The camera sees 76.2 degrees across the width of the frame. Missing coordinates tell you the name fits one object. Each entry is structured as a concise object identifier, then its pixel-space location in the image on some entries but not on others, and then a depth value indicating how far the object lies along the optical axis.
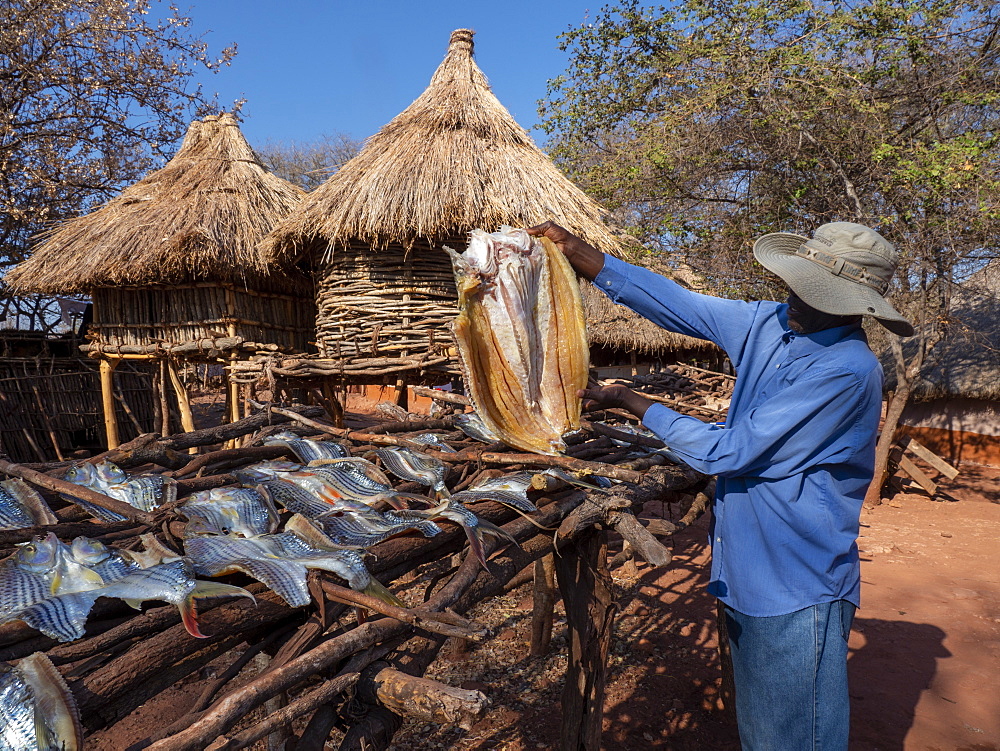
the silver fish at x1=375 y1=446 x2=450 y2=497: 2.37
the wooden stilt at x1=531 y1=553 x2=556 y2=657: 4.81
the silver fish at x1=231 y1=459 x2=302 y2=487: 2.21
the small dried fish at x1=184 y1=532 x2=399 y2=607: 1.46
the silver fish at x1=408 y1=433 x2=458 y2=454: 2.82
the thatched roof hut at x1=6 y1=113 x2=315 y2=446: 7.58
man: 1.89
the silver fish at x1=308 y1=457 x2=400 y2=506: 2.13
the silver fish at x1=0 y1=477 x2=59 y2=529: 1.82
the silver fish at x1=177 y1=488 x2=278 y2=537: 1.78
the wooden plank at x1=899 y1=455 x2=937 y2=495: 9.88
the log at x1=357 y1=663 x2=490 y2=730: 1.23
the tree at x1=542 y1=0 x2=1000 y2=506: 7.50
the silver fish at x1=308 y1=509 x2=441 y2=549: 1.76
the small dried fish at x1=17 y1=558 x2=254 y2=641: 1.23
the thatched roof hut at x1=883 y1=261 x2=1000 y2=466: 11.43
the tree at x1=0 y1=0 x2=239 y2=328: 8.91
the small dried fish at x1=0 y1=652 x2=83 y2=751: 1.04
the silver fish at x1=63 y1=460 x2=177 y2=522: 2.07
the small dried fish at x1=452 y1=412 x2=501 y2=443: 3.03
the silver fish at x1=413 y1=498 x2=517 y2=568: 1.81
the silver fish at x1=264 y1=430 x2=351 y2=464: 2.59
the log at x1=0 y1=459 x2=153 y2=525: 1.87
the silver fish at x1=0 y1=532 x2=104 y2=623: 1.33
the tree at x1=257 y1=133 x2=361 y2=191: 23.64
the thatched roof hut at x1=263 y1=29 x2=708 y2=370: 6.25
